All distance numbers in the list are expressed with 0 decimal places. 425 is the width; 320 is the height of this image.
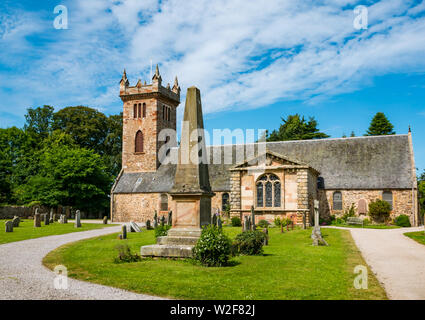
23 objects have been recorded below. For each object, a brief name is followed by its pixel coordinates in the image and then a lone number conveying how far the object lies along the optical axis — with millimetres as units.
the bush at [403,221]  30391
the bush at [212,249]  10820
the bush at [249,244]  13430
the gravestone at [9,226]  22656
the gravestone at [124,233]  19770
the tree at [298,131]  57906
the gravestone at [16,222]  27380
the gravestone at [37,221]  27656
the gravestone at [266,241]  17281
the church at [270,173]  30328
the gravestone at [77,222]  27402
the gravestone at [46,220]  30141
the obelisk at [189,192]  11992
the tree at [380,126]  54906
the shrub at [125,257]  11703
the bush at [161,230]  16031
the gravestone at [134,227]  24795
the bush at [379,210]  31031
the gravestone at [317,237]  17109
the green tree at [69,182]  43438
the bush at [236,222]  30297
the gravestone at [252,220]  22183
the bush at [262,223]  28862
